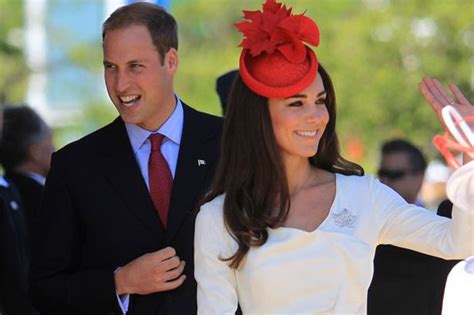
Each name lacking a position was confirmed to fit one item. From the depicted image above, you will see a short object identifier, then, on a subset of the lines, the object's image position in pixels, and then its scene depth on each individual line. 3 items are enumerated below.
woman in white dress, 7.45
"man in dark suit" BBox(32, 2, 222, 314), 8.92
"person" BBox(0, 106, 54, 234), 14.68
